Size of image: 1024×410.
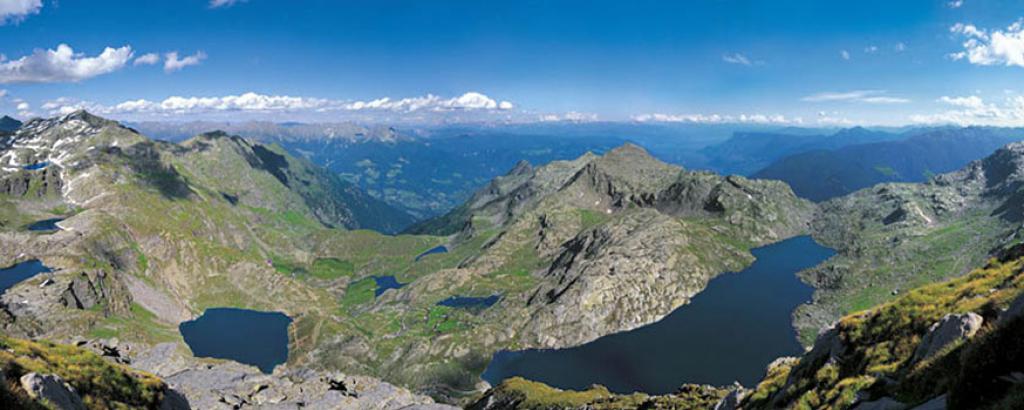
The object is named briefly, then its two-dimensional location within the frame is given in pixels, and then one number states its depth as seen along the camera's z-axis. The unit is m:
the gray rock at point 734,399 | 52.74
